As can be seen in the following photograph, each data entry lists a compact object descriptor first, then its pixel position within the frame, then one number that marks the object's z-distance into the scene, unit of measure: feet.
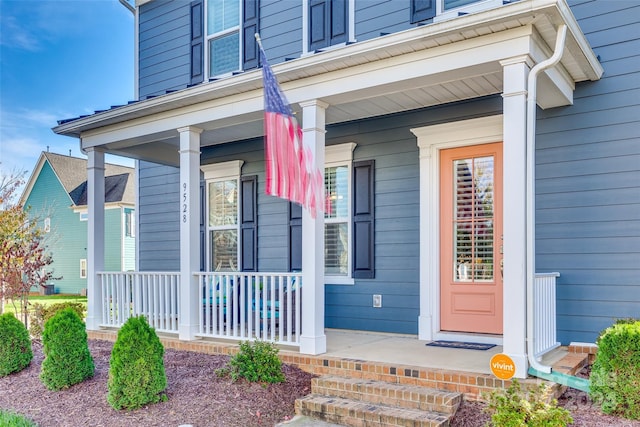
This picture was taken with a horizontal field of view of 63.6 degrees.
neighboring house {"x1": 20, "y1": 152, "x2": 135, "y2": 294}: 63.41
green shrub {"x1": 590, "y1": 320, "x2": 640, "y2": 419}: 11.04
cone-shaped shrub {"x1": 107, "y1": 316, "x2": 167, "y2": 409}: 13.12
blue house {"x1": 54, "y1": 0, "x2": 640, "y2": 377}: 12.98
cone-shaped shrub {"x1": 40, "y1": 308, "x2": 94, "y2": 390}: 14.99
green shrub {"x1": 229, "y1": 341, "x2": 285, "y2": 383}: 14.35
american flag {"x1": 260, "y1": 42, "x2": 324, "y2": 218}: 12.82
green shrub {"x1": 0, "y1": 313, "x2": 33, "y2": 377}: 17.15
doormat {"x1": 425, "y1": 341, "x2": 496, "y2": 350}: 16.27
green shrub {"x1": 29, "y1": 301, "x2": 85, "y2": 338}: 23.84
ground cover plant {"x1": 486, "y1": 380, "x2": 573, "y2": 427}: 9.80
